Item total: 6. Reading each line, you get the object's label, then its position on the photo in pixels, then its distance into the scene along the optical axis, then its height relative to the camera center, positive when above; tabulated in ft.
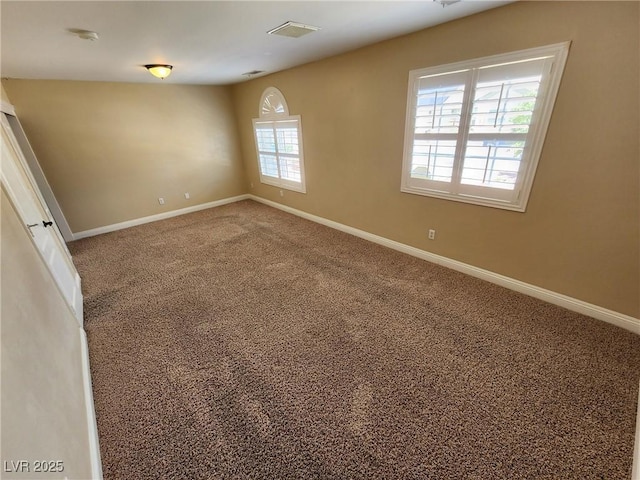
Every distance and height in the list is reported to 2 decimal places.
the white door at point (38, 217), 7.18 -2.10
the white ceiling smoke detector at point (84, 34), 6.55 +2.47
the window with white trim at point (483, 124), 6.75 -0.17
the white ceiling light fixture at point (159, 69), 10.40 +2.38
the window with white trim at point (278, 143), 14.53 -0.80
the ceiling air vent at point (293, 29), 7.23 +2.57
